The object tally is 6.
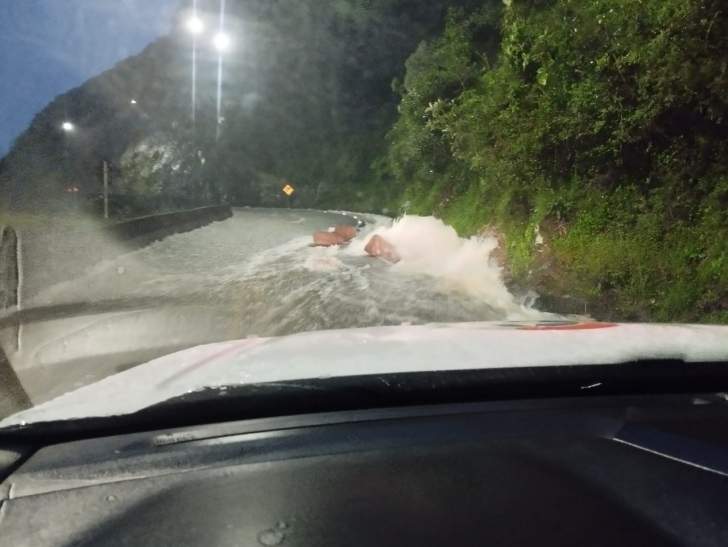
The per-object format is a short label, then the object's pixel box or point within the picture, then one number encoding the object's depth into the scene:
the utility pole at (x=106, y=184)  18.50
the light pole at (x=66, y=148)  36.45
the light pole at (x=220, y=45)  29.56
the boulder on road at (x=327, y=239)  20.06
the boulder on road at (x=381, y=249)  16.53
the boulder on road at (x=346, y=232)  20.70
